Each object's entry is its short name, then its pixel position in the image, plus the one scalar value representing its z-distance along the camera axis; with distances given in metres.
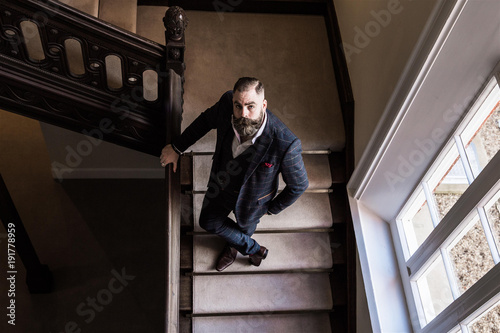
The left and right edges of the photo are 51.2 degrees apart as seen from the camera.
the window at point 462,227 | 2.75
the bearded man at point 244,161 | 2.74
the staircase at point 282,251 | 3.96
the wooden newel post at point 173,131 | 3.22
